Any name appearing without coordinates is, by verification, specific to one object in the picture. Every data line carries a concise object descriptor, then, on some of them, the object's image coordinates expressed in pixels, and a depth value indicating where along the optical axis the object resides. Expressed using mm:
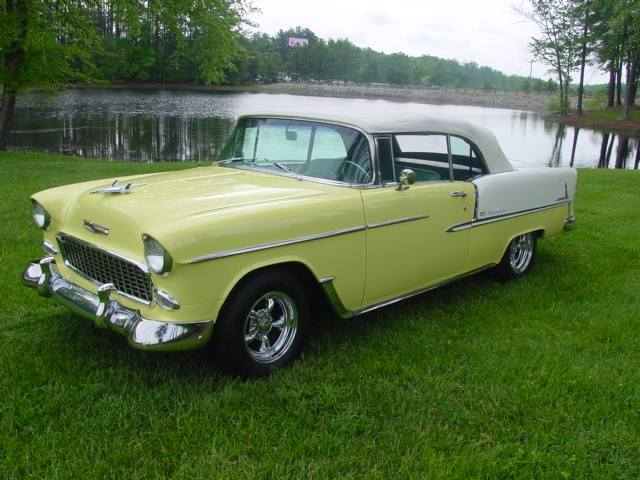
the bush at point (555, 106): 46388
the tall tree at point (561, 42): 43875
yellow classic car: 3008
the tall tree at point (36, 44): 15297
